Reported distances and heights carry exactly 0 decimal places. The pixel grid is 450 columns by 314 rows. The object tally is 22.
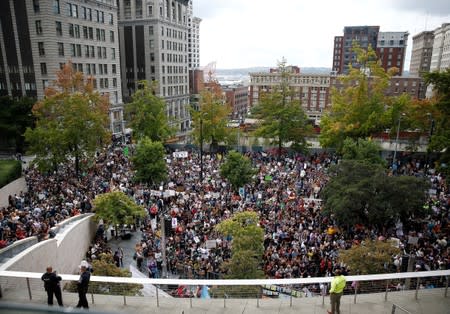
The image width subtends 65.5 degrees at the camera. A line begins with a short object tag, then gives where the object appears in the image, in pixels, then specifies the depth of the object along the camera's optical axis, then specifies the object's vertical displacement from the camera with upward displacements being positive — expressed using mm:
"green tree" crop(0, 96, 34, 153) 37531 -5064
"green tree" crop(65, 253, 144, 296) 10023 -6242
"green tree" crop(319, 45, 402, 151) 31984 -2859
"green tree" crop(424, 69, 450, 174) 20641 -2216
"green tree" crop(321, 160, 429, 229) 19094 -6747
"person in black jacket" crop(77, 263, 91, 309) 8727 -5282
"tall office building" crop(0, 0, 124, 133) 43281 +3725
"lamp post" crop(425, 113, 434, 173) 27250 -7091
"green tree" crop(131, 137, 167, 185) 27500 -7144
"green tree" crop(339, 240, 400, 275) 13409 -6871
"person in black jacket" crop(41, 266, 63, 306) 8680 -5265
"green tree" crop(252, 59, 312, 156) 36812 -4614
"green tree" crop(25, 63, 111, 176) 28047 -4758
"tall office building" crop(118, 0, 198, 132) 65750 +5235
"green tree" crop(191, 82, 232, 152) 40812 -5631
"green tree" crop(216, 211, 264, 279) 13727 -6886
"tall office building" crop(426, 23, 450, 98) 93794 +7520
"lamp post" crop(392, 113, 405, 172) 29266 -7551
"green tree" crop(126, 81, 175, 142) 40562 -5147
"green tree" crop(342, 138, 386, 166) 26250 -5728
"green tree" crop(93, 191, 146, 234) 20266 -7895
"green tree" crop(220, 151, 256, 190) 26109 -7139
